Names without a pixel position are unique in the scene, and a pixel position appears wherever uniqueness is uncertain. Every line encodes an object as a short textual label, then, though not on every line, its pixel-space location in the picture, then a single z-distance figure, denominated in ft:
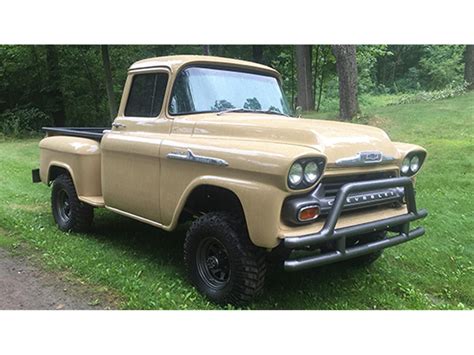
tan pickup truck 10.29
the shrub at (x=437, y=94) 39.17
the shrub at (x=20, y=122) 32.45
